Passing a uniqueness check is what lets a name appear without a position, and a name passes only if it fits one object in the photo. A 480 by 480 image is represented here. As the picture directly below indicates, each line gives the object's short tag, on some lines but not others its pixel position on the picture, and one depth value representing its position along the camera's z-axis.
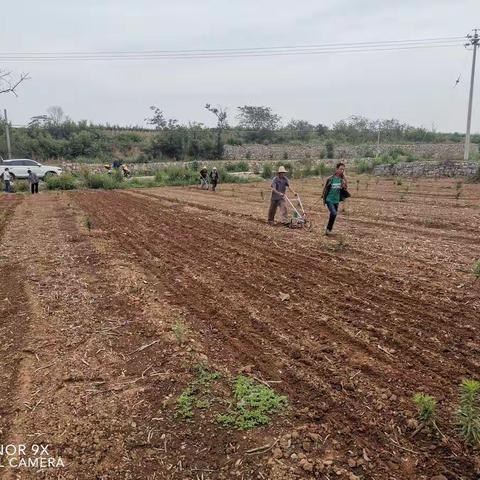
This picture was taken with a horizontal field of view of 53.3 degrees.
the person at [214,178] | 24.70
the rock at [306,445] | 3.37
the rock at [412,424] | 3.56
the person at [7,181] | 25.83
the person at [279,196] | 12.23
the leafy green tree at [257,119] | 65.19
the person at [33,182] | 24.58
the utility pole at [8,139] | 38.11
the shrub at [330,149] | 49.56
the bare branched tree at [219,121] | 47.91
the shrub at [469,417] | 3.43
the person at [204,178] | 26.66
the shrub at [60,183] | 27.69
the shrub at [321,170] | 34.97
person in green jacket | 10.48
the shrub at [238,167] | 38.53
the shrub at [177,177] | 30.36
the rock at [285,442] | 3.41
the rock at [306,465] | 3.19
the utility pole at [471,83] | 33.78
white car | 30.73
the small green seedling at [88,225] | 11.87
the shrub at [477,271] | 6.71
